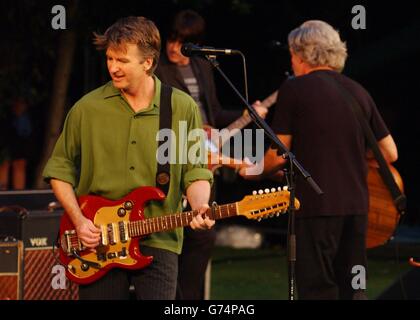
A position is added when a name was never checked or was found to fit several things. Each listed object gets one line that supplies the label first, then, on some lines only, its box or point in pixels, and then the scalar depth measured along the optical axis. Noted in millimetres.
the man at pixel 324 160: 14227
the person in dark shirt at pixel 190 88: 16766
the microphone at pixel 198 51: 12359
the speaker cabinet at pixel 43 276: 16484
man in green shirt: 12242
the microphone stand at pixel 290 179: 12034
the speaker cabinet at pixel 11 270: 16141
